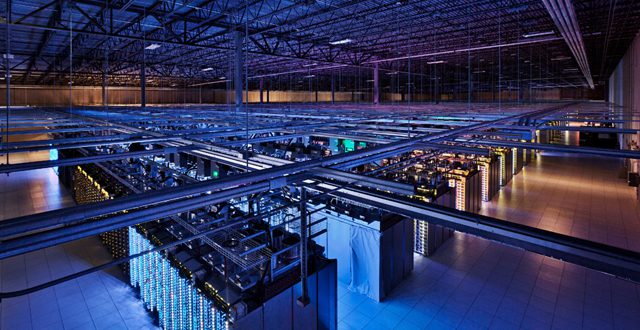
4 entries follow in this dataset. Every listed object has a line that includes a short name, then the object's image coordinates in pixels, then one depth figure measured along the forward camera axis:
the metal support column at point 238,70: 12.01
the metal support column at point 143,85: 14.82
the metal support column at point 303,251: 2.53
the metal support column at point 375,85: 20.40
